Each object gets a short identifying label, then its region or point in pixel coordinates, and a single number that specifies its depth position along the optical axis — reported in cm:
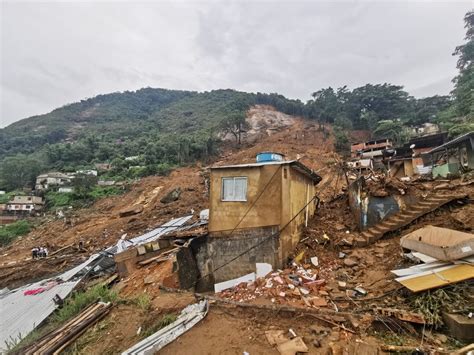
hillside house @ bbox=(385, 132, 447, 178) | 2156
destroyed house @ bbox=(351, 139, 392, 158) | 2893
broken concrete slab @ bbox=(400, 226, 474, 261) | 501
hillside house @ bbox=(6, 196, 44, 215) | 3312
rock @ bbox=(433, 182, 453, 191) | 895
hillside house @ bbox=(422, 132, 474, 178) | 1301
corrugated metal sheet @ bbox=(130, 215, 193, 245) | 1345
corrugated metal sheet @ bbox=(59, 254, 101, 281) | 1126
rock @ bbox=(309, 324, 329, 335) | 488
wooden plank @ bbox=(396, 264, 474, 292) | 478
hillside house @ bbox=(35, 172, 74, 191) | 3888
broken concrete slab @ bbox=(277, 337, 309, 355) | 452
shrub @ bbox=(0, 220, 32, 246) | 2470
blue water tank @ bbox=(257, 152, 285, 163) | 1074
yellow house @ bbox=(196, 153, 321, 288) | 898
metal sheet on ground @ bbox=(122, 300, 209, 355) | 494
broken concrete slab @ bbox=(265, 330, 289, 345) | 483
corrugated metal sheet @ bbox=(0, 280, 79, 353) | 687
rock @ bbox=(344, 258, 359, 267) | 764
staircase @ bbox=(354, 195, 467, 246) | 820
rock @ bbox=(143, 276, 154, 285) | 938
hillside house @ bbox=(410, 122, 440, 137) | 3386
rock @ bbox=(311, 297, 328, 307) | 593
